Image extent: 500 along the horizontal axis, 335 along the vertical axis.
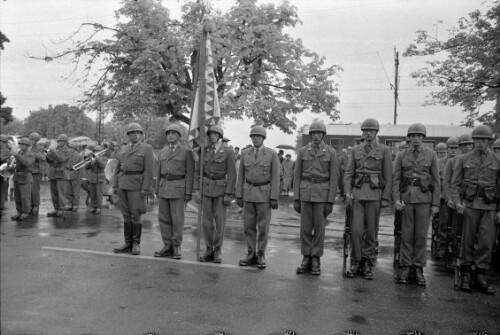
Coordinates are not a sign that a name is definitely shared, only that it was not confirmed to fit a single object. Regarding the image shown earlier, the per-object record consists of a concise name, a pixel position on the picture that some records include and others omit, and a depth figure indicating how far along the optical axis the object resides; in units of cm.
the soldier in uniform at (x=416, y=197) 739
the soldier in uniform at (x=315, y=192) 773
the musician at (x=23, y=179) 1202
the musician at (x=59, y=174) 1326
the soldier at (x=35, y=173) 1257
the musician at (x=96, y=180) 1431
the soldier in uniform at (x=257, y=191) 801
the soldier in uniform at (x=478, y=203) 714
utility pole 4286
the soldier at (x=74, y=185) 1411
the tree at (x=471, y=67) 1753
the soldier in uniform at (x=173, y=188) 851
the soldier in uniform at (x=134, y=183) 872
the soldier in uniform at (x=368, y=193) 761
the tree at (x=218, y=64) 2236
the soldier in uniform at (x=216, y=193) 830
